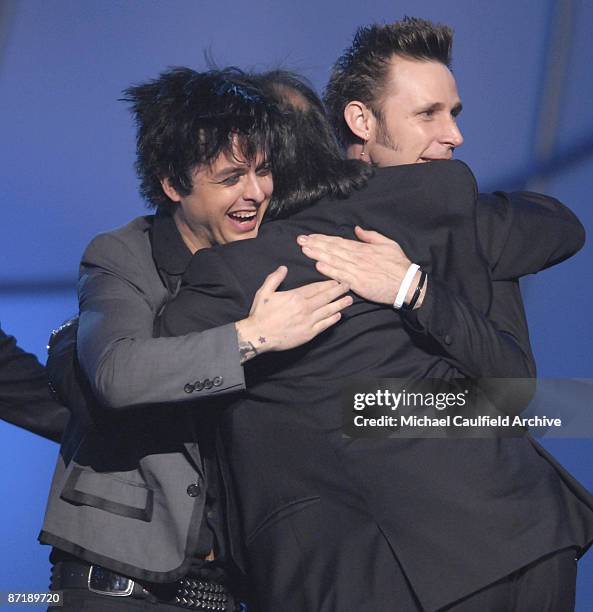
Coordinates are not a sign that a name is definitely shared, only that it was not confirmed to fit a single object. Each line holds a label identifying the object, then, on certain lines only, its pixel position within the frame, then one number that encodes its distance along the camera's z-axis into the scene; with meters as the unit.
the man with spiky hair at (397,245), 9.17
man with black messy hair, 9.30
